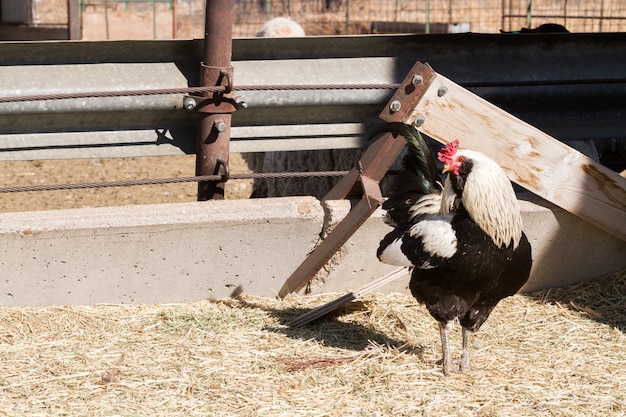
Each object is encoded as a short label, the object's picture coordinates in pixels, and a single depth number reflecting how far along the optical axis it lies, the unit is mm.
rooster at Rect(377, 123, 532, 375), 7363
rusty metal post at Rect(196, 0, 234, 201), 8617
